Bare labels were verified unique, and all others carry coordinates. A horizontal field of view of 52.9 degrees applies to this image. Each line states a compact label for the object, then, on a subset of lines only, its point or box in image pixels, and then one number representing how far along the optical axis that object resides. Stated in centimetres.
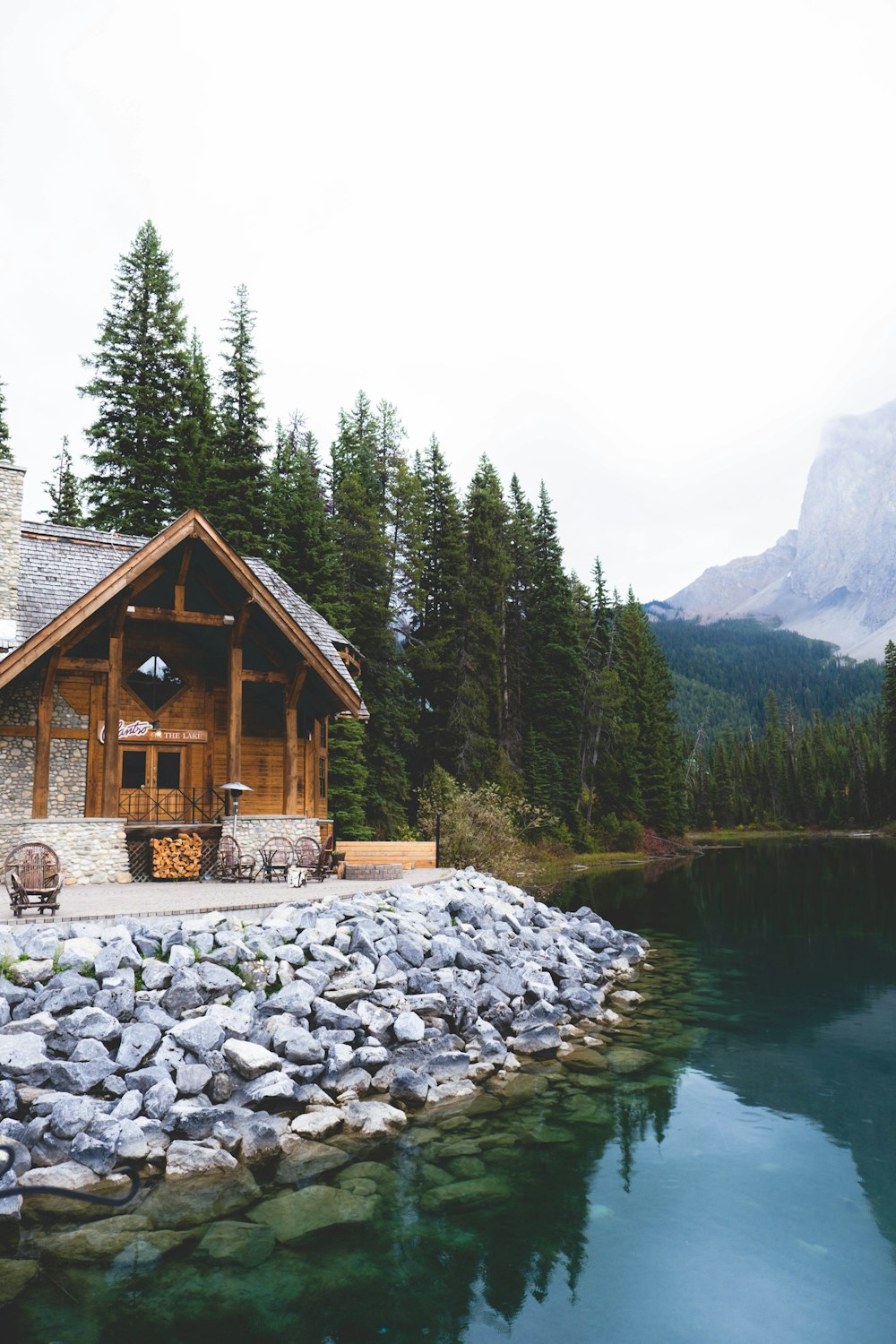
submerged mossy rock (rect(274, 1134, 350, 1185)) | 794
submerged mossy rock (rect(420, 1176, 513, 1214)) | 759
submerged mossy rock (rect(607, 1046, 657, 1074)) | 1134
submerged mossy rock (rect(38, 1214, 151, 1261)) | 669
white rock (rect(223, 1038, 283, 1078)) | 928
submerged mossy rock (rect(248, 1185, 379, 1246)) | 706
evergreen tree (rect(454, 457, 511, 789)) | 3972
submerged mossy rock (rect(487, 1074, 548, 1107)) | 1009
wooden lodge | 1764
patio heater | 1780
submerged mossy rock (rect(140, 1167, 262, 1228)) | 718
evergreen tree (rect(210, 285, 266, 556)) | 3172
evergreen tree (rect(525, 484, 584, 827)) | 4766
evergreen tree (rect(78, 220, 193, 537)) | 3170
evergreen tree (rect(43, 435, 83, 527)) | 3803
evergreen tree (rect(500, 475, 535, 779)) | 4812
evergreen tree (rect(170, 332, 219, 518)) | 3206
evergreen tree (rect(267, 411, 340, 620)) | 3077
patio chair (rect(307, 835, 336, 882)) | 1775
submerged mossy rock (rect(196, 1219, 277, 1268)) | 663
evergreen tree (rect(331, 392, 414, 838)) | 3356
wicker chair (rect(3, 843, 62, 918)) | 1205
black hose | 761
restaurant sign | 1992
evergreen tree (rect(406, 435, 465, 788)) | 3972
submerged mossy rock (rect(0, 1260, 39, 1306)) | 610
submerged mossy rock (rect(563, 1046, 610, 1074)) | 1123
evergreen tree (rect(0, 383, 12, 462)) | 3213
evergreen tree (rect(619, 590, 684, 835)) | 5844
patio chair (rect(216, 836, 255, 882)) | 1770
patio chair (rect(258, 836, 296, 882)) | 1766
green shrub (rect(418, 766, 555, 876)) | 2927
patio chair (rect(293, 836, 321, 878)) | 1775
